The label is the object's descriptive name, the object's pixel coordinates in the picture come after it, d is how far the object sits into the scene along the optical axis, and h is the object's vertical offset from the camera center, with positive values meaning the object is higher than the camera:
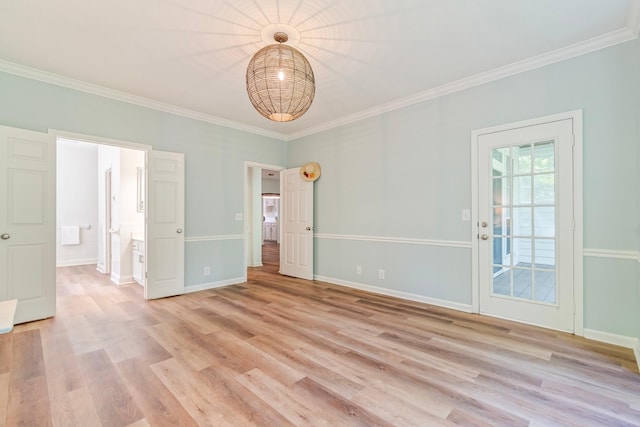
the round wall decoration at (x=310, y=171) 5.11 +0.78
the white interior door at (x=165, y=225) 4.01 -0.14
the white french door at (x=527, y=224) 2.86 -0.10
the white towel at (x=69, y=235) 6.80 -0.45
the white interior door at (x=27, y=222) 3.01 -0.07
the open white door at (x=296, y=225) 5.25 -0.18
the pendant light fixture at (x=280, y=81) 2.17 +1.02
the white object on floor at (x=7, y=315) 1.38 -0.54
